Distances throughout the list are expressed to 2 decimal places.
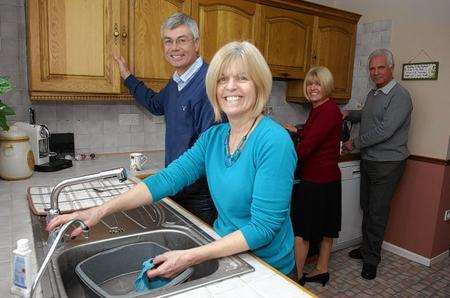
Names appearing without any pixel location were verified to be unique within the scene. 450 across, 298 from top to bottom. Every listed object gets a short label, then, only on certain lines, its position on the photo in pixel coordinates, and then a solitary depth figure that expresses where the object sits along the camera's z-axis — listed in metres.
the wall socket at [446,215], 2.83
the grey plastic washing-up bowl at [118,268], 1.02
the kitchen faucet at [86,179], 0.96
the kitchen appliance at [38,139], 1.89
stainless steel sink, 0.86
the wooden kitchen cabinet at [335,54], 2.97
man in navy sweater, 1.61
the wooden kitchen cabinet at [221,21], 2.32
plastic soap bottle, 0.76
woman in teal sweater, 0.99
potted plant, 1.41
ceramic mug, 2.02
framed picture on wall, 2.72
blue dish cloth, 0.93
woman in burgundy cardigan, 2.31
